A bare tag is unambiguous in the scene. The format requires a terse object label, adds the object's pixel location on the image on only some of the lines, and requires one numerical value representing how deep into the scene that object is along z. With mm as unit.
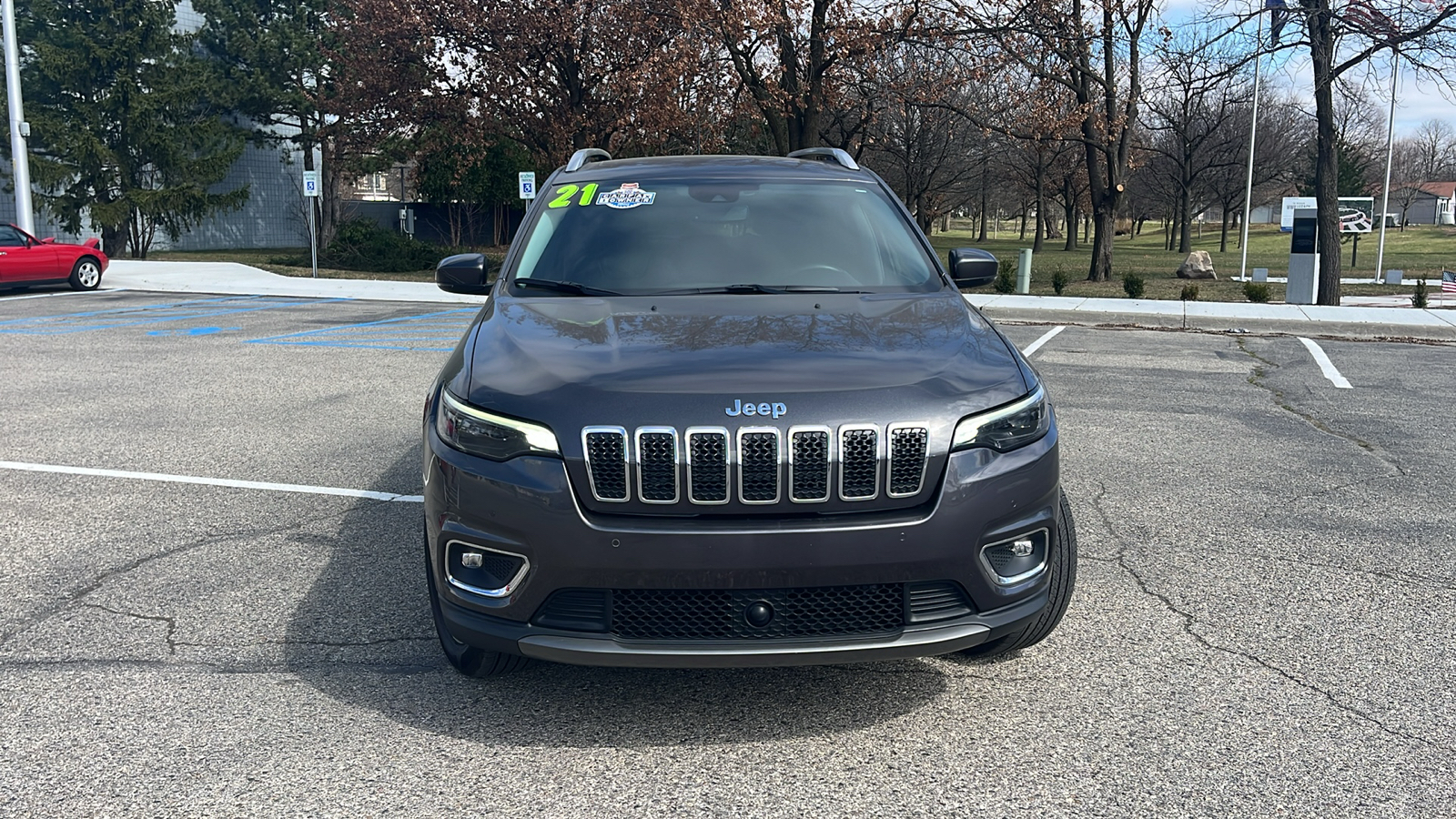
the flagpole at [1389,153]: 29108
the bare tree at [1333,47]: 18141
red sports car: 21203
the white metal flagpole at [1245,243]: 31578
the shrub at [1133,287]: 20703
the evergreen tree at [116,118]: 37969
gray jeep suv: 3121
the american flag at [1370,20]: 18219
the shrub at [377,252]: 31656
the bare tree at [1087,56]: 22953
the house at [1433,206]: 113662
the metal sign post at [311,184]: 23359
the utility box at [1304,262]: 20250
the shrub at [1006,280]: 21969
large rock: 31250
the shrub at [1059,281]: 21438
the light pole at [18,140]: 23922
